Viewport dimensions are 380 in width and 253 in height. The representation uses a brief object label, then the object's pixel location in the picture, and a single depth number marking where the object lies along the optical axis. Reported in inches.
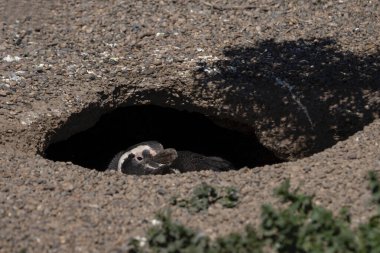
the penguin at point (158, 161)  584.1
